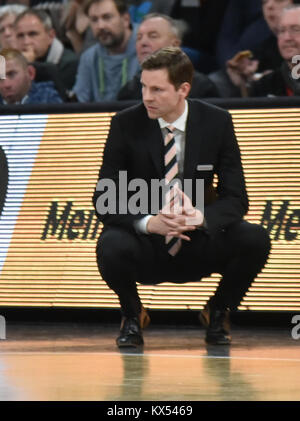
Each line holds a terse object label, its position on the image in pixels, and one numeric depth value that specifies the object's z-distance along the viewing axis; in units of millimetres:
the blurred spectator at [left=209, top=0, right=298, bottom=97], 15742
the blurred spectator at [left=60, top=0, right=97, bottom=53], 19219
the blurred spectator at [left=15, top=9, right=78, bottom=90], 17953
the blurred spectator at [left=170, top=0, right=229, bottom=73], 17891
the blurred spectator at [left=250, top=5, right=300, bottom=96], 14000
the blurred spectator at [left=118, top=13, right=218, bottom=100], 14969
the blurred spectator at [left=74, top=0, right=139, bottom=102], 16609
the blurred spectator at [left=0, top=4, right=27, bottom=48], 18812
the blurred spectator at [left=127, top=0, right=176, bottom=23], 18328
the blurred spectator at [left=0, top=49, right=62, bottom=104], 15516
